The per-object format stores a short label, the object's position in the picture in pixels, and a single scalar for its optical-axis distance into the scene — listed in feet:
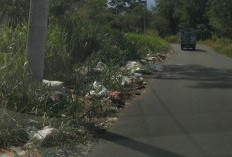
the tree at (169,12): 334.44
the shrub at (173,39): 274.98
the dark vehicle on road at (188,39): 173.06
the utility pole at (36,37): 32.45
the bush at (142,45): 85.06
